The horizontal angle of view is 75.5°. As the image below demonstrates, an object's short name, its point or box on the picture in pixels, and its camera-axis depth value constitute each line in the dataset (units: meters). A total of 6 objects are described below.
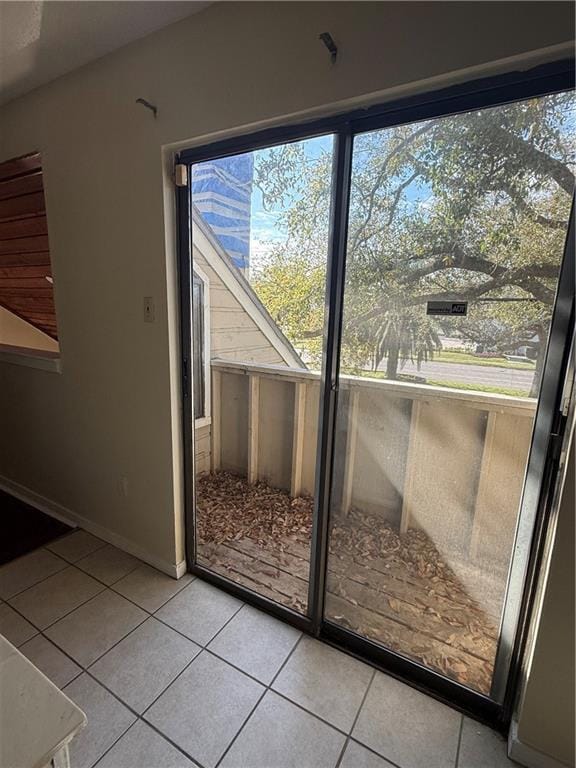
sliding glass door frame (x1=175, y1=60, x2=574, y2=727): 1.07
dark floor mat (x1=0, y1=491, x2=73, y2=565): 2.16
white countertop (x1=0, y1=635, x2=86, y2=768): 0.64
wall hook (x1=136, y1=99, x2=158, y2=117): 1.52
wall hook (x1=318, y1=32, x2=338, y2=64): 1.13
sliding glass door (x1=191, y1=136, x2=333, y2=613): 1.61
